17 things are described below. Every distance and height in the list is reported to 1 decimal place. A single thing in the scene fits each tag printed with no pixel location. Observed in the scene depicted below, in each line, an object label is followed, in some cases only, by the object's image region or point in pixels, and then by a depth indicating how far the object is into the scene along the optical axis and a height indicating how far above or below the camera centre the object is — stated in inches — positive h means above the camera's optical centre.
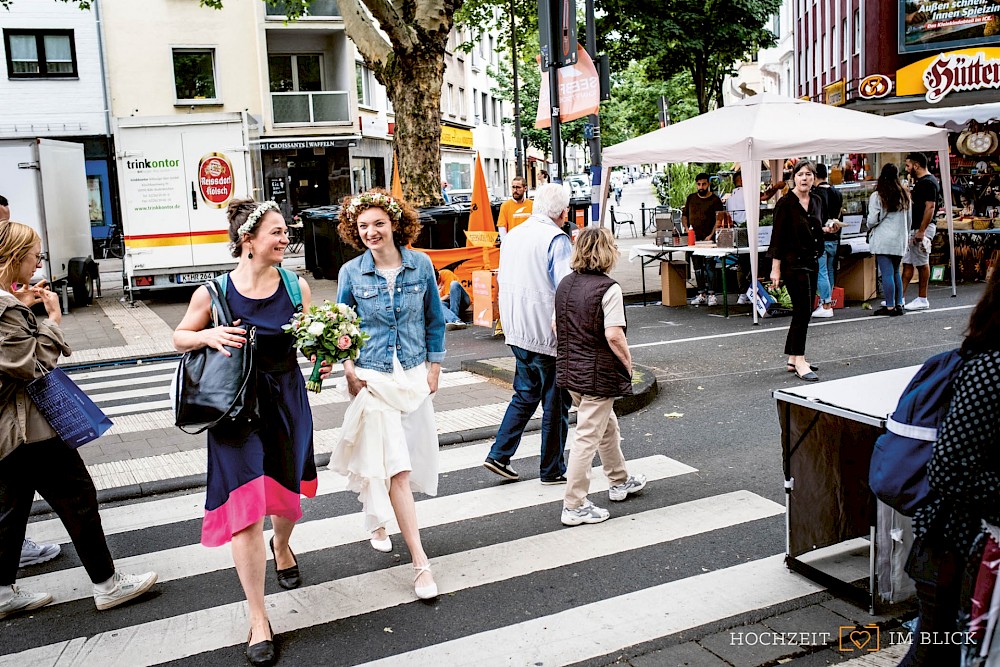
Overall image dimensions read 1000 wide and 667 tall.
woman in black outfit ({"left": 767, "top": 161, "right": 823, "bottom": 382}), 331.9 -16.6
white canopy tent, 439.8 +36.9
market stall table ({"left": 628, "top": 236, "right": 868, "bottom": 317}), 494.9 -19.4
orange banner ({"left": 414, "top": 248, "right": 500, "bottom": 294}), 518.9 -17.3
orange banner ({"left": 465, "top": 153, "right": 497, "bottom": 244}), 505.0 +10.0
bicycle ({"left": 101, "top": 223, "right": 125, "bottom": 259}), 1108.5 +6.4
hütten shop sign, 734.5 +105.6
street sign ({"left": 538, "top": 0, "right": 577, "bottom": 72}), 345.4 +72.5
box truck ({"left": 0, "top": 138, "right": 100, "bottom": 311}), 611.2 +33.5
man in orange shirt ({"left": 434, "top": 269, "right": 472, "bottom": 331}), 504.1 -37.4
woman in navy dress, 146.7 -31.3
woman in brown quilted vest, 194.7 -27.2
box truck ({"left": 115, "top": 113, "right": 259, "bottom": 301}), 646.5 +38.8
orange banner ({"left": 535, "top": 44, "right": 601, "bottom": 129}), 350.6 +51.2
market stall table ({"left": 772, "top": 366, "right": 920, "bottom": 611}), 151.0 -43.1
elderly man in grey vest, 223.1 -23.1
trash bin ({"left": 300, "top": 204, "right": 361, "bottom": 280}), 720.3 -5.3
